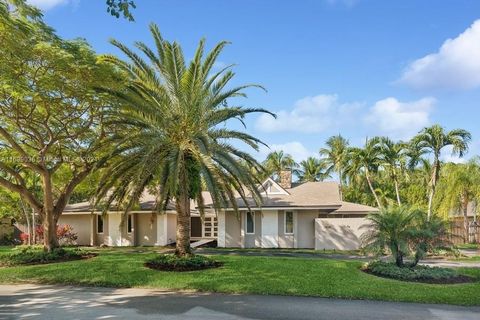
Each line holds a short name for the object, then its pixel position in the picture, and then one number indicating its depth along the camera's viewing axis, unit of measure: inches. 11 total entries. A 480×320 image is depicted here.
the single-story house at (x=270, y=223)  1059.3
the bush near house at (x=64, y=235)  1182.9
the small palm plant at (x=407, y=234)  574.6
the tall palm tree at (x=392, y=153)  1189.7
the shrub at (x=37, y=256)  715.4
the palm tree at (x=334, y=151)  2144.9
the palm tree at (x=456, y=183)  1133.7
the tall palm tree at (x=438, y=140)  967.6
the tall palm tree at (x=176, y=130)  618.2
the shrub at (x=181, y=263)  613.4
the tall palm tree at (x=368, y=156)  1243.2
